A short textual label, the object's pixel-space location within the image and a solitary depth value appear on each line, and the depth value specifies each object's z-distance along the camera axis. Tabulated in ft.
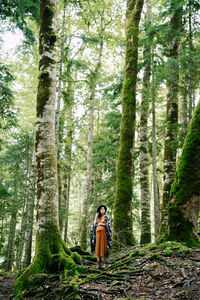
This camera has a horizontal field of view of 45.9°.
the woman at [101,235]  20.81
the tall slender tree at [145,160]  35.91
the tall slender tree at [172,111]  29.60
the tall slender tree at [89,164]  42.06
